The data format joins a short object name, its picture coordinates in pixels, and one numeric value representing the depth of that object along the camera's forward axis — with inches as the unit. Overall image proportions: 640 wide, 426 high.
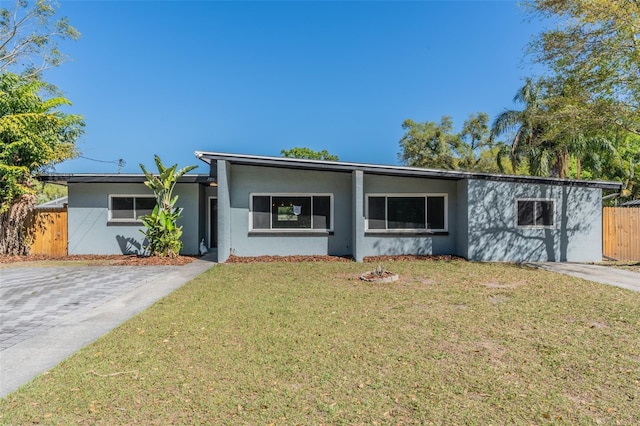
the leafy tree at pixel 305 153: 1638.8
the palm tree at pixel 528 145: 689.0
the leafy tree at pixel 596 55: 347.9
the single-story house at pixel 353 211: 418.0
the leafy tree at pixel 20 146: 424.5
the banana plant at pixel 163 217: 414.6
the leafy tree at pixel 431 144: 1107.3
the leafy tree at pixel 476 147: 1093.8
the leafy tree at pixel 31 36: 627.5
